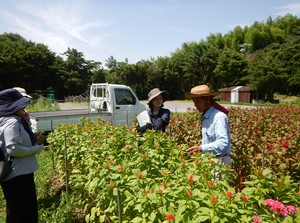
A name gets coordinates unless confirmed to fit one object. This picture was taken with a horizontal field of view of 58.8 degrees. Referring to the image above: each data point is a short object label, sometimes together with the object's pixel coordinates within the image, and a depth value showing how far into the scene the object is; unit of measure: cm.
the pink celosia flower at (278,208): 151
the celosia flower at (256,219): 143
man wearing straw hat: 270
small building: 3481
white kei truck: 886
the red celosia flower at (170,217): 150
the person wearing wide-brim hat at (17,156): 271
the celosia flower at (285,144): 356
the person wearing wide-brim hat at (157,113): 379
